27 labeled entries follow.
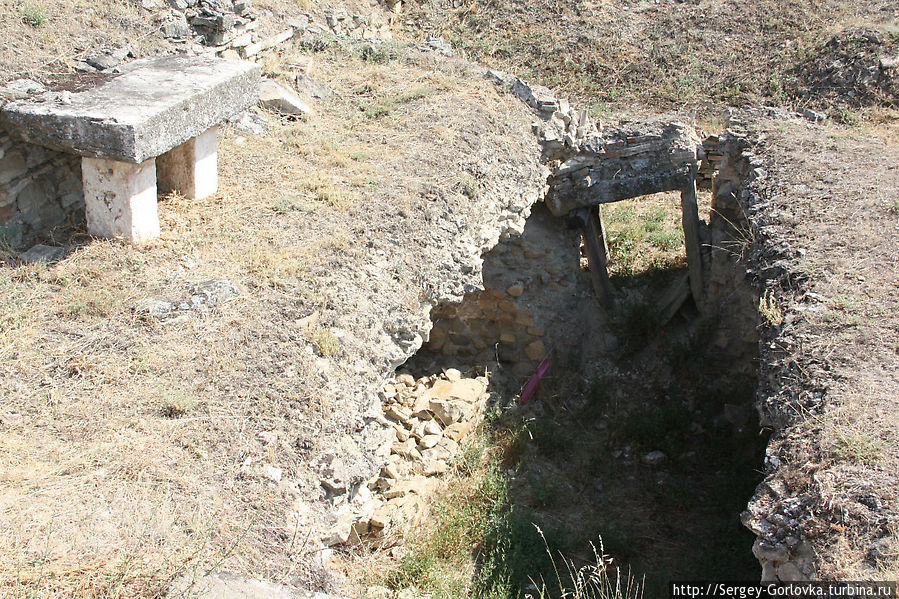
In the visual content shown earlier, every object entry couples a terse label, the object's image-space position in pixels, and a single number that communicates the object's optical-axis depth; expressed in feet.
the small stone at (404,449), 21.56
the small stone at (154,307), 15.84
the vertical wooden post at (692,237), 27.43
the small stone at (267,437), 13.30
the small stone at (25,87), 18.75
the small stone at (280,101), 25.59
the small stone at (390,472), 20.17
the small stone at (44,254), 17.34
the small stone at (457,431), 23.22
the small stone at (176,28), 25.71
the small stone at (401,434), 22.20
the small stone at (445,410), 23.39
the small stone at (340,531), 13.23
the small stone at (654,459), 23.72
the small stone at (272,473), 12.73
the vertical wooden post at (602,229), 29.91
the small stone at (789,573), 12.38
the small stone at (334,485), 13.47
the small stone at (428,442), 22.25
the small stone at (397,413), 22.80
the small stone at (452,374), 25.29
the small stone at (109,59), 21.70
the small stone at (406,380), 24.50
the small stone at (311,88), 27.35
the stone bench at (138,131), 16.83
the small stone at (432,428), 22.78
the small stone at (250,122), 24.38
